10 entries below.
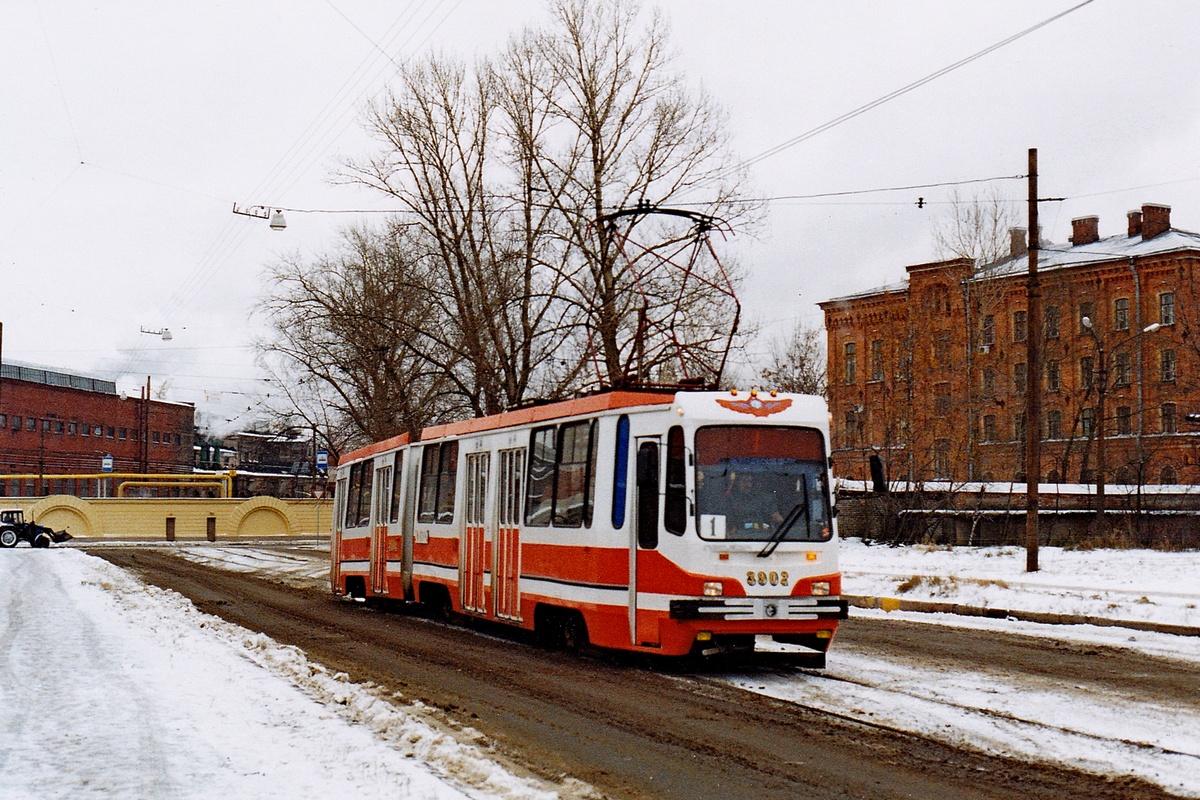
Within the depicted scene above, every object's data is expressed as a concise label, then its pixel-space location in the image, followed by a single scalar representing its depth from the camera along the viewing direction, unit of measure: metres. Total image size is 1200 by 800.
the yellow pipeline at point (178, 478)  81.88
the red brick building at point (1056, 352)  54.03
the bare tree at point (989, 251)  53.75
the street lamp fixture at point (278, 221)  33.00
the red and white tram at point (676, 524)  12.58
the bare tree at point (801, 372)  47.06
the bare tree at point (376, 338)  43.28
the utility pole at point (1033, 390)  25.66
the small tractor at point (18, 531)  55.19
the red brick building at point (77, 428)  97.56
